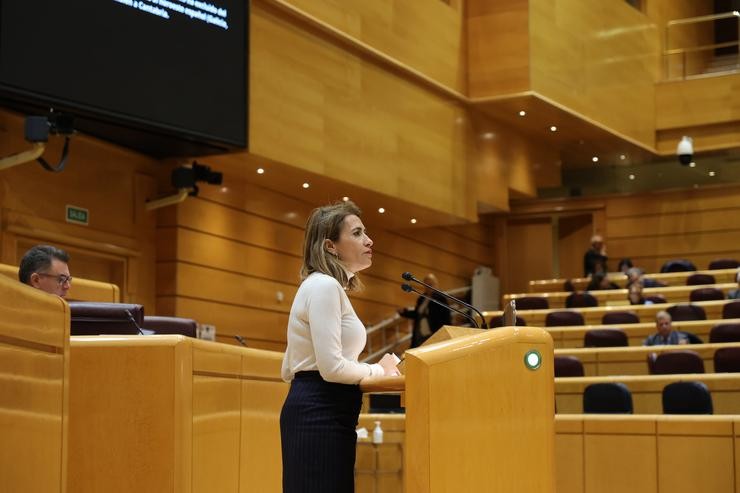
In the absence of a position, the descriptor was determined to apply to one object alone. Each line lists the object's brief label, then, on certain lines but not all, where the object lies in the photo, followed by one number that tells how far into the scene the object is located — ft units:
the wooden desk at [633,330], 34.50
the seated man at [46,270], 14.21
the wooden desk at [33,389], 8.72
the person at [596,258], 46.21
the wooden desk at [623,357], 30.94
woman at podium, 9.59
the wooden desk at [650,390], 26.73
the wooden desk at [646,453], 17.78
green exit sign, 29.49
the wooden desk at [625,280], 44.66
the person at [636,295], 40.32
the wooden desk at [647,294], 41.07
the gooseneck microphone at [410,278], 10.73
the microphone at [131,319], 12.76
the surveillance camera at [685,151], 49.57
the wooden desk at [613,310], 37.55
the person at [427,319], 38.73
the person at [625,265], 48.33
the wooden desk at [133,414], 12.14
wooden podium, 9.84
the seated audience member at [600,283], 44.50
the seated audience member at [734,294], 38.19
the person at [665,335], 32.35
